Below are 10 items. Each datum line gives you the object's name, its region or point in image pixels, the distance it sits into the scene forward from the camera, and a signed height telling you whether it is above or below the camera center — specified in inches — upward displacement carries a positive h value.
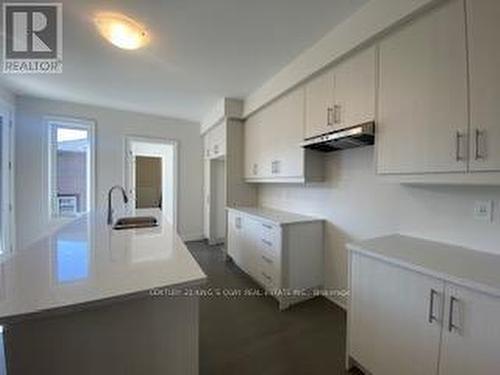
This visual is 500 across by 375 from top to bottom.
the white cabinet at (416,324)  45.9 -28.3
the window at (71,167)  179.5 +12.8
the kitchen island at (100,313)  35.6 -19.5
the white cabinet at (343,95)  79.4 +31.6
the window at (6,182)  153.0 +1.7
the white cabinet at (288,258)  106.9 -31.3
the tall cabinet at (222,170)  170.7 +11.9
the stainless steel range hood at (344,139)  76.5 +16.1
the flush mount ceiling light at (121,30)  82.2 +51.9
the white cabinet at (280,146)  114.1 +21.1
